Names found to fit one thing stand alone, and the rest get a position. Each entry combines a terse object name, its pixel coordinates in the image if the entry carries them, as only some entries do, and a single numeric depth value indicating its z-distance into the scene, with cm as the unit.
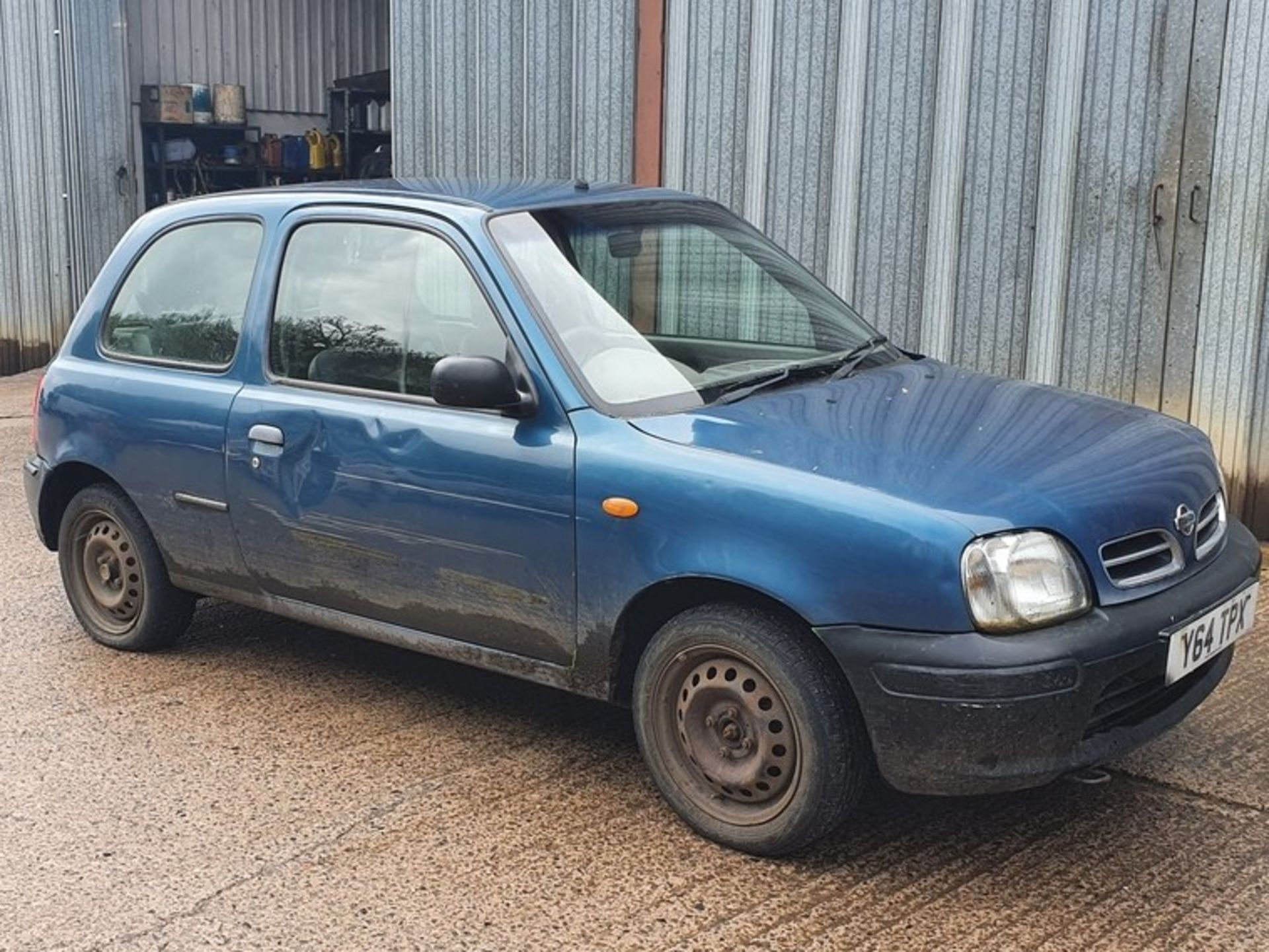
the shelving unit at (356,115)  1518
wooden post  845
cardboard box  1445
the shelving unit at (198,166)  1472
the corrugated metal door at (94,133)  1243
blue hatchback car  341
